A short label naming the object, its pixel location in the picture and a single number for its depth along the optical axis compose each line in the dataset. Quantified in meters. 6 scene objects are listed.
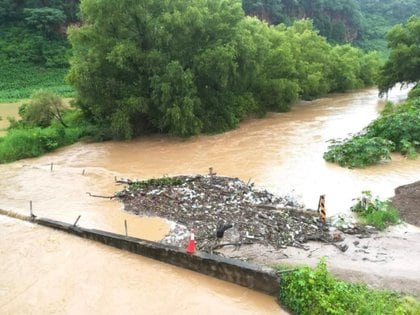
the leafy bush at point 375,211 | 12.58
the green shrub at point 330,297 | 7.99
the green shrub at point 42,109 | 27.56
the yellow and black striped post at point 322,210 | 12.49
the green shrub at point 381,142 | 19.00
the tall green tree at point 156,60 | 24.30
